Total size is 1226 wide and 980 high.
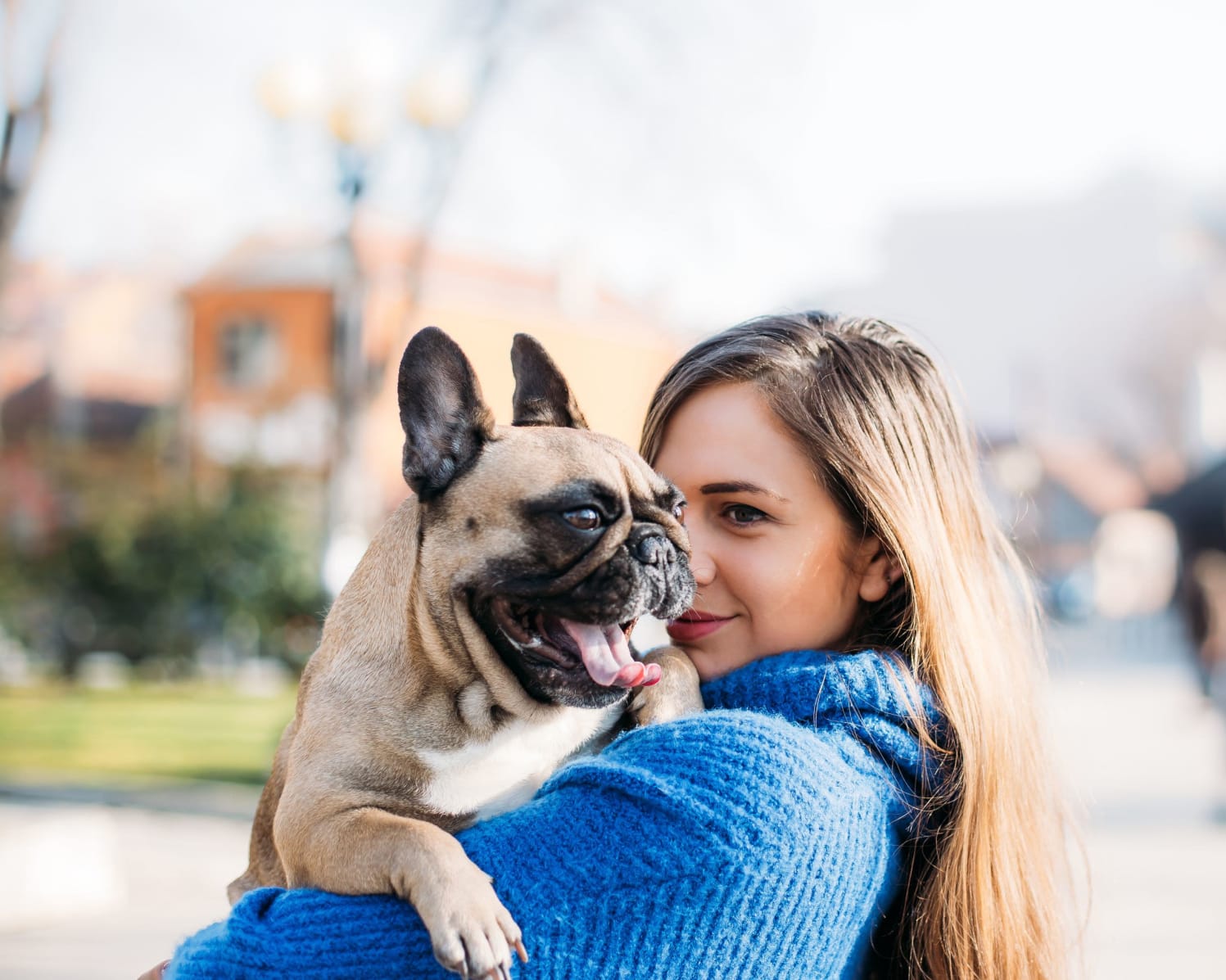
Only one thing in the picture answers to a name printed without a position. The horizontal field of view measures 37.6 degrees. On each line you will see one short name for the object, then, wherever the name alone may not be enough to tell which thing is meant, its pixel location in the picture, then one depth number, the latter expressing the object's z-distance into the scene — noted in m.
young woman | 0.78
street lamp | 7.26
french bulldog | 0.90
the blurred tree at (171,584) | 14.73
